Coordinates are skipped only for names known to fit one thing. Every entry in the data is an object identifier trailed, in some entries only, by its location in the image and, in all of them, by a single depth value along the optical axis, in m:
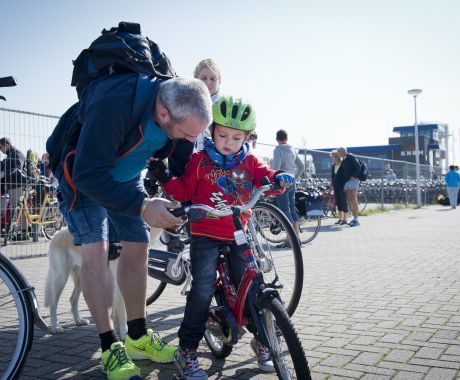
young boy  2.99
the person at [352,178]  13.94
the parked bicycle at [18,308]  2.55
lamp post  23.92
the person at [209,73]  4.95
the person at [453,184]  23.62
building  18.30
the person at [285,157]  9.66
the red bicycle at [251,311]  2.45
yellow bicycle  9.06
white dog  4.02
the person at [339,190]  14.12
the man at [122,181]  2.59
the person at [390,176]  22.28
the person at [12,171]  8.10
